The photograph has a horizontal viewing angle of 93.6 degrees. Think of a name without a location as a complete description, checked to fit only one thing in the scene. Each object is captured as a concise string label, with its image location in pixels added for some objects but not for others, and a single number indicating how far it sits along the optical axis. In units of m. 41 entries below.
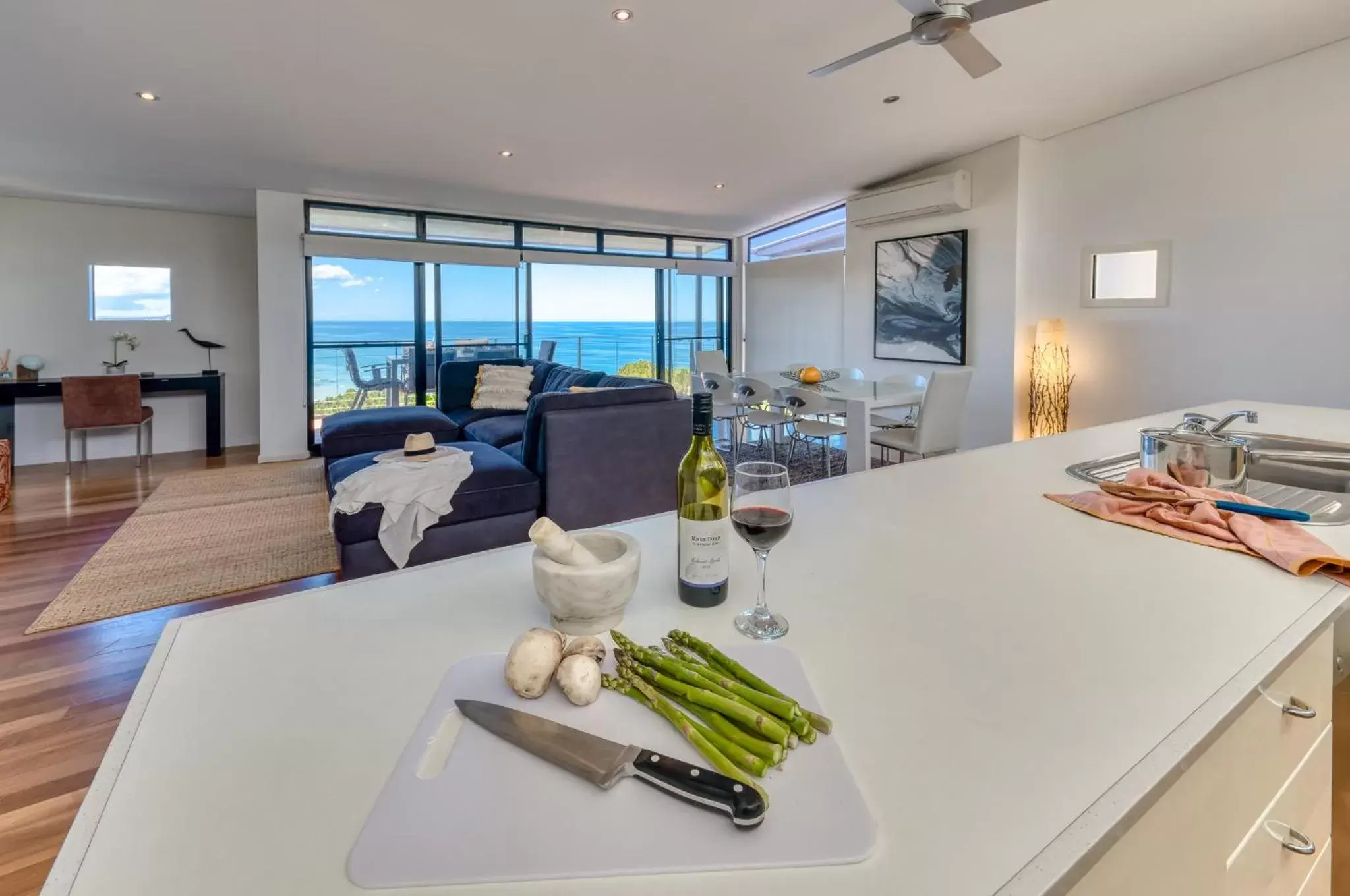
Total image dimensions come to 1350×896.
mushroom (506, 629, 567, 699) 0.61
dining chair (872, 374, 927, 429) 4.82
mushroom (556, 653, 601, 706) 0.60
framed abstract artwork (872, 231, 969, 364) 5.52
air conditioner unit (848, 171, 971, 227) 5.23
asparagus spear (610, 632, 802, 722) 0.57
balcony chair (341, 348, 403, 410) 6.31
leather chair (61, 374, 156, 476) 5.22
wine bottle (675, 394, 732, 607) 0.82
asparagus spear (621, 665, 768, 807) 0.51
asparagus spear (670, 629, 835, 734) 0.57
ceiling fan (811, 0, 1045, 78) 2.34
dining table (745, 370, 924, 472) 3.96
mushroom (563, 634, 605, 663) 0.64
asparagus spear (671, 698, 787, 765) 0.53
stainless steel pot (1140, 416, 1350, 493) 1.33
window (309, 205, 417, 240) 6.05
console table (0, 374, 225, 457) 5.36
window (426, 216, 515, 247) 6.61
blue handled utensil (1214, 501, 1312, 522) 1.11
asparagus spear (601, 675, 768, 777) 0.51
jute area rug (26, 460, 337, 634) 2.86
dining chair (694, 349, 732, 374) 6.41
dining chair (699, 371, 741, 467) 5.24
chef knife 0.48
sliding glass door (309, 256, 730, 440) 6.25
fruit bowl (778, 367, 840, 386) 4.75
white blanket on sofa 2.61
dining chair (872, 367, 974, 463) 3.95
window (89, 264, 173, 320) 6.05
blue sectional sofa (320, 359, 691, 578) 2.78
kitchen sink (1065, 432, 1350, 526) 1.28
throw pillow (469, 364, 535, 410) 5.44
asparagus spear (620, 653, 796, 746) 0.54
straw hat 3.07
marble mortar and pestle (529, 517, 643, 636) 0.73
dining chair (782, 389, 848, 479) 4.26
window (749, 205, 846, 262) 7.03
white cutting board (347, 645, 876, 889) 0.43
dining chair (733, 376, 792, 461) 4.87
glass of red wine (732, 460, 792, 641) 0.76
